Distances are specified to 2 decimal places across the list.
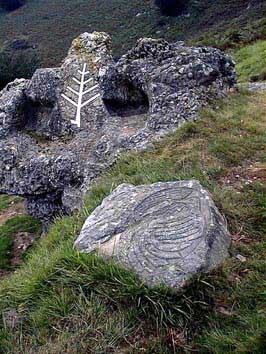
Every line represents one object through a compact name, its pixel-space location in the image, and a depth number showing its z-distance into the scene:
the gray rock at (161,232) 4.06
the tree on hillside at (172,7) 37.19
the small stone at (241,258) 4.34
